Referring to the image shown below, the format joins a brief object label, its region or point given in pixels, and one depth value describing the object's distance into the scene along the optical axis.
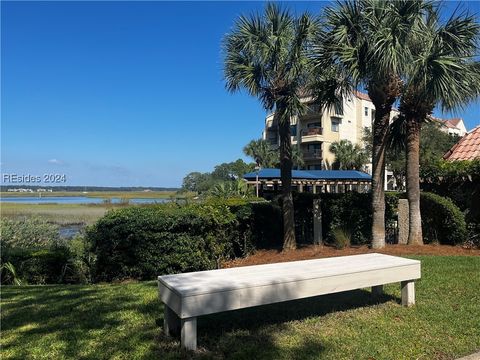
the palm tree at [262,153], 58.62
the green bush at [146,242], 8.29
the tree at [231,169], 68.54
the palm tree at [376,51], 9.09
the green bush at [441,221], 10.96
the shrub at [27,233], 13.47
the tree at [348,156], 52.41
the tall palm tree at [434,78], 9.33
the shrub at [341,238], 11.18
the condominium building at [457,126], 74.96
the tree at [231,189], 26.93
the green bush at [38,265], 8.72
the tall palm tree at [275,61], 10.89
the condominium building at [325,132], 54.19
